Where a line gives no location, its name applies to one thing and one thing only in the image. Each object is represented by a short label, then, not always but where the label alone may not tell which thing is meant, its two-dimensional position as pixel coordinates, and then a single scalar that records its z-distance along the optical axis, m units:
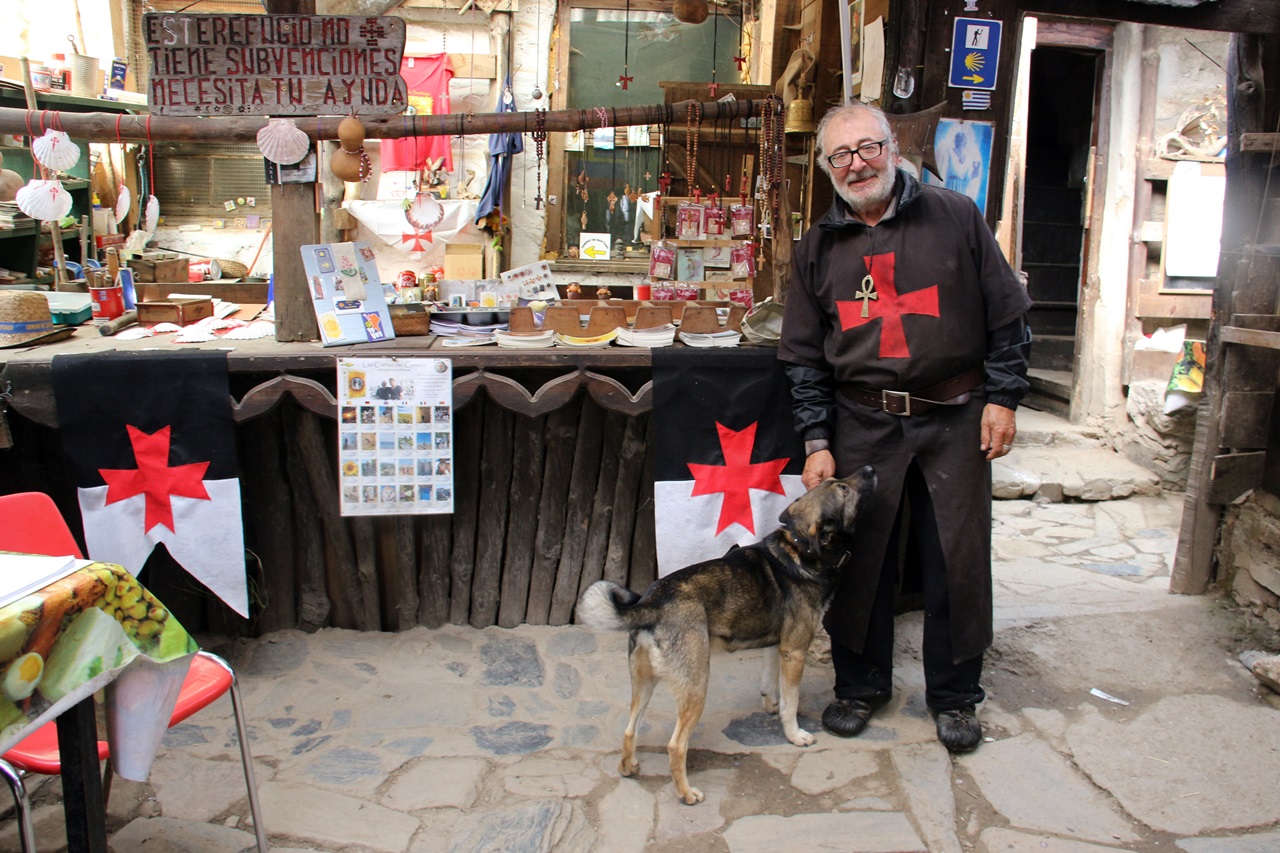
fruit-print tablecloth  1.88
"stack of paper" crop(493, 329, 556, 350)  3.99
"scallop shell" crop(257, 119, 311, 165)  3.86
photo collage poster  3.86
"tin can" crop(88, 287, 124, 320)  4.53
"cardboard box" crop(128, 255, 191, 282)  5.73
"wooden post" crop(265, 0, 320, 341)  4.01
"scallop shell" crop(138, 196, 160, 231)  6.84
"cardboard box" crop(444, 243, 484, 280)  9.84
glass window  10.10
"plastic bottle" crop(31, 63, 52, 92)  9.18
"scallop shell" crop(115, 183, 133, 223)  6.30
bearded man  3.28
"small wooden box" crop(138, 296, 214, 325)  4.52
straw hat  3.96
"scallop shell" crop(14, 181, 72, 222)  4.13
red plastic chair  2.59
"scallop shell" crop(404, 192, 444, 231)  5.12
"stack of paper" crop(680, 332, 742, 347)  4.01
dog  3.15
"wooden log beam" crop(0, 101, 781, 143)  3.93
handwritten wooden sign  3.90
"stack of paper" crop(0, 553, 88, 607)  1.95
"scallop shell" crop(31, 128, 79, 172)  3.98
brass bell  5.55
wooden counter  4.02
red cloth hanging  9.66
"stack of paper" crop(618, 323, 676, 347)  3.99
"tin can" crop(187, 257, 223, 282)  6.52
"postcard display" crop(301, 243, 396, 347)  3.98
